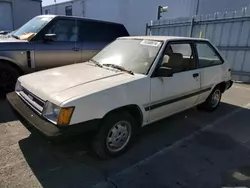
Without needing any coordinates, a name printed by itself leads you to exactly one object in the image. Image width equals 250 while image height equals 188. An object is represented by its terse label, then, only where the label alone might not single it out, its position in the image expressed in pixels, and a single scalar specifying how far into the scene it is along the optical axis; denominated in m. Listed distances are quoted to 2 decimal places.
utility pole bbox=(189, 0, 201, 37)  9.11
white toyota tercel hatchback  2.36
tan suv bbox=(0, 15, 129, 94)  4.61
